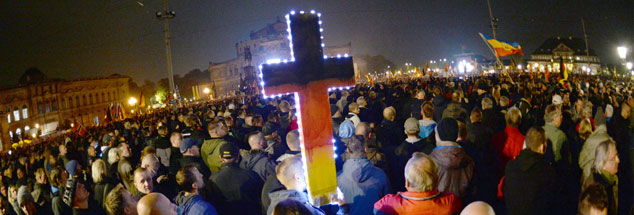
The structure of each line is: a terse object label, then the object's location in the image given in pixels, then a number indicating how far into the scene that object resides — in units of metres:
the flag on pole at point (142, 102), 20.96
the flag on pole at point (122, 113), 19.83
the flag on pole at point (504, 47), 17.52
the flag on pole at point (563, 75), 13.45
